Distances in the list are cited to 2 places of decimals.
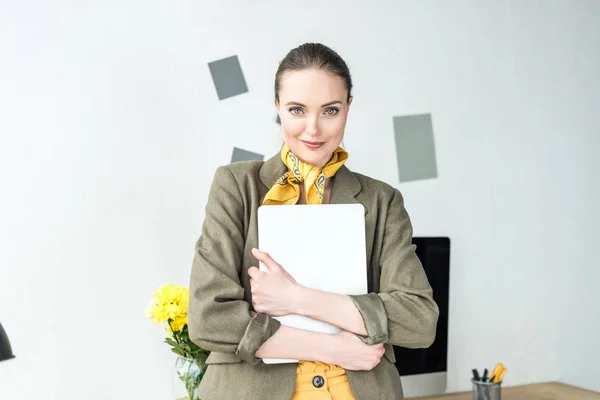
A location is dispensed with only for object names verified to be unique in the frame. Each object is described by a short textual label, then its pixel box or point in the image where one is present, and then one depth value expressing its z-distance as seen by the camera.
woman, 1.04
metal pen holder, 1.75
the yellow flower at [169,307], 1.43
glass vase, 1.46
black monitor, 1.81
